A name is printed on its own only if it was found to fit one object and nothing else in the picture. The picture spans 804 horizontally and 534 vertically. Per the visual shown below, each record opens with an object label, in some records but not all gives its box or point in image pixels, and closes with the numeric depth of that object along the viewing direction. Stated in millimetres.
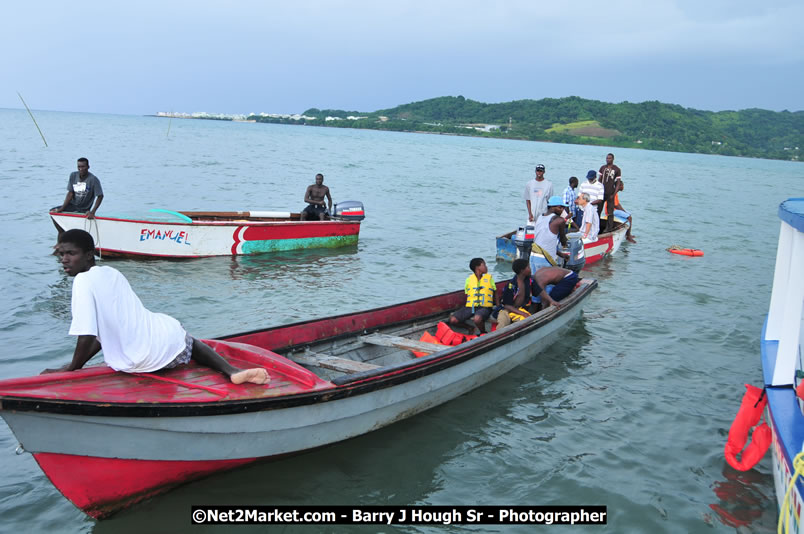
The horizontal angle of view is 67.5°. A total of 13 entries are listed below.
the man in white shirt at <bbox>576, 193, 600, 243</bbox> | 12820
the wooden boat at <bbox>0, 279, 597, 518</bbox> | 4059
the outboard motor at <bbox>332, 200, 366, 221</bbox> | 15508
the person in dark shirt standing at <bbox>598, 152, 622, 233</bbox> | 15516
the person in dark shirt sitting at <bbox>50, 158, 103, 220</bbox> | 11672
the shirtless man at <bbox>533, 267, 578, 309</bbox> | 8875
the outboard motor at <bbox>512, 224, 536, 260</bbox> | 12477
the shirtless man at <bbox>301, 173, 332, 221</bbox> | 15047
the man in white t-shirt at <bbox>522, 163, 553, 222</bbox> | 12988
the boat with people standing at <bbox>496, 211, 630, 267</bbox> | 14203
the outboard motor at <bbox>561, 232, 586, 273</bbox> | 10484
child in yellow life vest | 8281
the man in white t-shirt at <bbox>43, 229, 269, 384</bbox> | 4094
